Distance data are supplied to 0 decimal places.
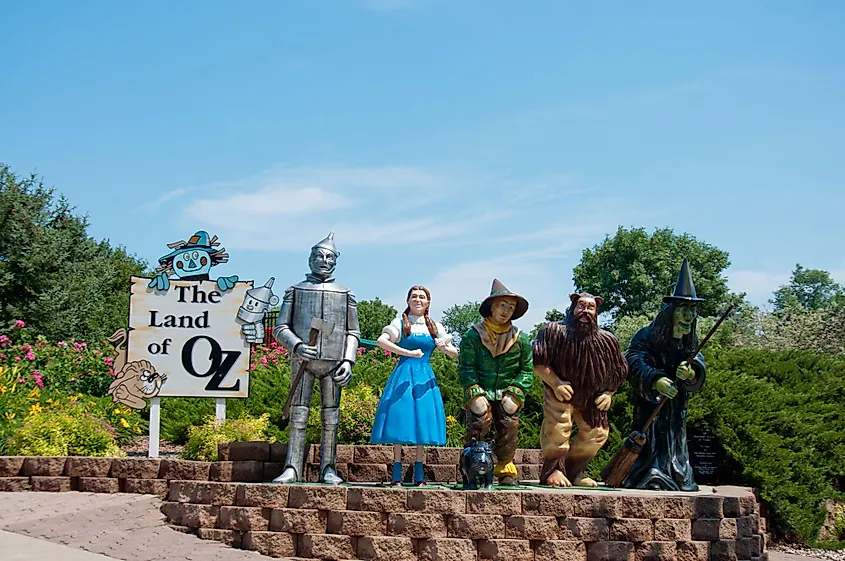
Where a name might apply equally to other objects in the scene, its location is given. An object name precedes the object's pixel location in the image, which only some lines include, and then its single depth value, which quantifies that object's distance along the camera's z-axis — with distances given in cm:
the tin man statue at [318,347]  788
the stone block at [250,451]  847
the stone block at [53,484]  933
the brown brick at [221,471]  847
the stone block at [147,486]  897
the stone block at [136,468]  912
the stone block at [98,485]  921
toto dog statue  694
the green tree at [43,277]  2080
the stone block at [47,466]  938
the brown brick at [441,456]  927
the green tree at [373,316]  2638
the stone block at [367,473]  898
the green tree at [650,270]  2953
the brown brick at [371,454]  896
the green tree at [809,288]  4816
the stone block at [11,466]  947
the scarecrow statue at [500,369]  759
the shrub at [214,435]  938
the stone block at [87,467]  928
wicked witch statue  810
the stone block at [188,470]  883
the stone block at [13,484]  940
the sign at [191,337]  1034
